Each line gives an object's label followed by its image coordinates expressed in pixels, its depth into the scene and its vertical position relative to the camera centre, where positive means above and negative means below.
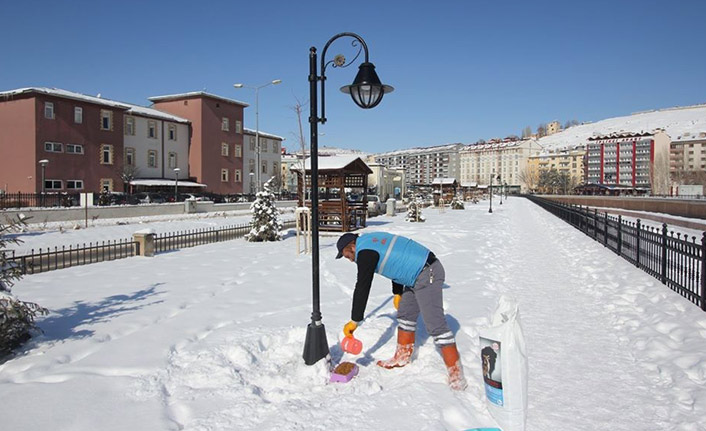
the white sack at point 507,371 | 2.69 -1.04
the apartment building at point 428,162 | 170.34 +15.63
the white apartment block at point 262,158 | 55.50 +5.87
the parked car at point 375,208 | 35.53 -0.54
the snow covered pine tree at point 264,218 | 16.45 -0.61
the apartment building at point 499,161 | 159.38 +14.93
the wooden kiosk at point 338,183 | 18.30 +0.76
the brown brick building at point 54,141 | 32.78 +4.75
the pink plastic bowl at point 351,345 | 4.24 -1.37
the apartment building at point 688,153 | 117.88 +12.93
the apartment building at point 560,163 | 142.75 +12.49
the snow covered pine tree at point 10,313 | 4.66 -1.18
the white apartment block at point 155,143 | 41.25 +5.79
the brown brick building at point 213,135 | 47.31 +7.40
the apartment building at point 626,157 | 123.31 +12.34
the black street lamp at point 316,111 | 4.68 +1.08
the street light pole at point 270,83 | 32.72 +8.52
